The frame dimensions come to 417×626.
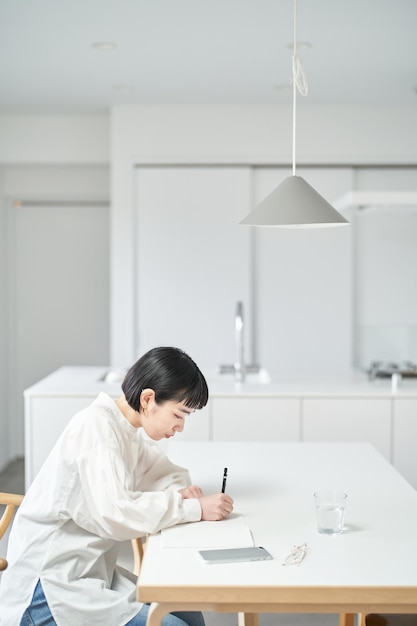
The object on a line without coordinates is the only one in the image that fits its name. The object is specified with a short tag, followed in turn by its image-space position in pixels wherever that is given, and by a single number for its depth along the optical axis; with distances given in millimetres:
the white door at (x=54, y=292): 6102
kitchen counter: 3889
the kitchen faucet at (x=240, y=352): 4250
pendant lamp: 2383
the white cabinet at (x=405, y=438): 3900
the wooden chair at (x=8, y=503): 2137
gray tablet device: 1714
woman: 1813
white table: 1587
